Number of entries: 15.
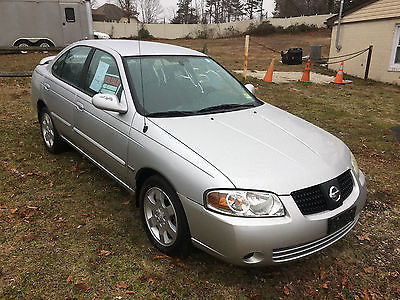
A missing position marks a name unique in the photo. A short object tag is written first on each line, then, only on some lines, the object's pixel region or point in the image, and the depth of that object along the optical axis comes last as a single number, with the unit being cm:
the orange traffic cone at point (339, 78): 1238
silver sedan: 221
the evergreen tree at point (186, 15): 5888
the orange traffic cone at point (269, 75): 1202
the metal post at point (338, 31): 1503
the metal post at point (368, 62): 1333
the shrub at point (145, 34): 3651
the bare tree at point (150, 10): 5675
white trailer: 1537
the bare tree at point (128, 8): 5022
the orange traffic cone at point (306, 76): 1244
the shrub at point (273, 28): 3722
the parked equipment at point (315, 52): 1925
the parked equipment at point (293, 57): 1803
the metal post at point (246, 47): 986
